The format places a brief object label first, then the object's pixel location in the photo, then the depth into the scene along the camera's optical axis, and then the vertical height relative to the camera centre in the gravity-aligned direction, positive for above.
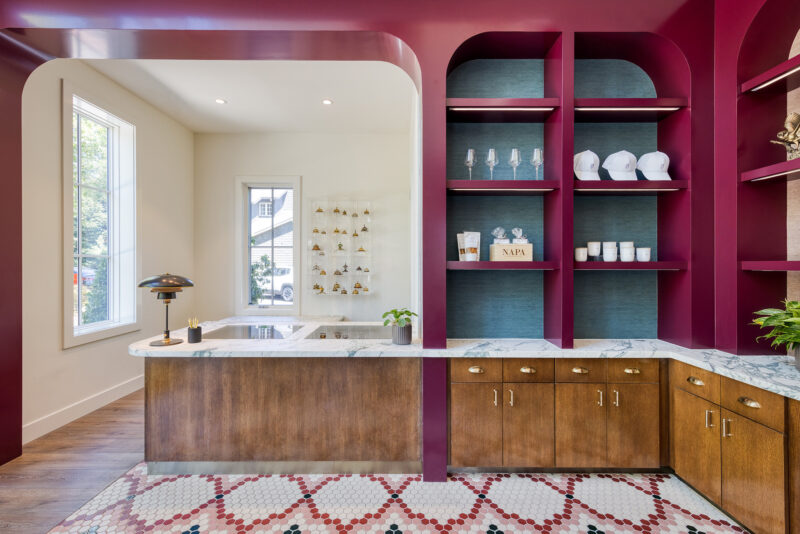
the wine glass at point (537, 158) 2.39 +0.71
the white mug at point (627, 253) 2.39 +0.08
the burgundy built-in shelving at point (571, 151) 2.30 +0.74
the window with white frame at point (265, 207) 5.19 +0.85
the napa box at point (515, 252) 2.40 +0.09
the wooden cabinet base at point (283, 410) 2.30 -0.90
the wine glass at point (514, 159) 2.38 +0.71
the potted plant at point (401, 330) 2.36 -0.41
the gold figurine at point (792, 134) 2.02 +0.73
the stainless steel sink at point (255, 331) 2.62 -0.49
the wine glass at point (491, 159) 2.38 +0.71
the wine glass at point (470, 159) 2.39 +0.71
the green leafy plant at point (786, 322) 1.79 -0.29
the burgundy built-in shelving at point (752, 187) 2.20 +0.47
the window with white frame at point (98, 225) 3.26 +0.42
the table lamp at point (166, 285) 2.28 -0.12
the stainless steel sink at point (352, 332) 2.66 -0.50
